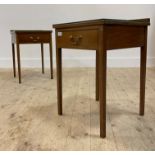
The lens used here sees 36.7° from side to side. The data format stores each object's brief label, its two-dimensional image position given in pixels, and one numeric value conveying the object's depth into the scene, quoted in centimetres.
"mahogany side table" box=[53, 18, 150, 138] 123
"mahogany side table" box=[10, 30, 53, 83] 282
